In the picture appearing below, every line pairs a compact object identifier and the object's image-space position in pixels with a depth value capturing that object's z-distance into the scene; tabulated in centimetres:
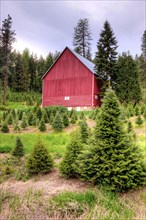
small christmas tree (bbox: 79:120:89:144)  842
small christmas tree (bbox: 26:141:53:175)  625
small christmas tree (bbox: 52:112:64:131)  1320
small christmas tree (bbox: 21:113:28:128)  1440
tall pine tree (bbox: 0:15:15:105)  3262
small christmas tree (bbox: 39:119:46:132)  1335
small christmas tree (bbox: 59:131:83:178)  571
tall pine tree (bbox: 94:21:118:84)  2675
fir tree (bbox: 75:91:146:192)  479
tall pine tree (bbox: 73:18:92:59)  5016
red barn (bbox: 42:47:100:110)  2709
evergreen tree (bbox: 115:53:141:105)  2712
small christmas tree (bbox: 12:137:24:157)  803
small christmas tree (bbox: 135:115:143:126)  1301
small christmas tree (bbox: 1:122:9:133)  1328
